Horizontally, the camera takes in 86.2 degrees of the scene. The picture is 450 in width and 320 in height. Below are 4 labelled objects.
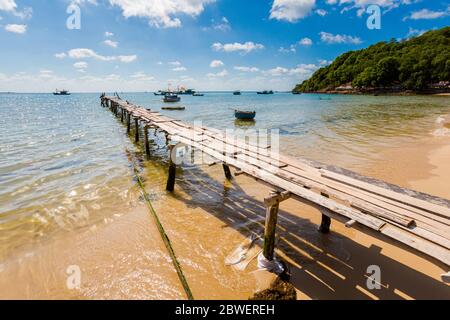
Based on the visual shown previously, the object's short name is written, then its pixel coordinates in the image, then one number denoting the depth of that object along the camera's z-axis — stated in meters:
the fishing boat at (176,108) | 47.59
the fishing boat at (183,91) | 136.80
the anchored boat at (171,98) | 65.62
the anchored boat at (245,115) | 30.12
